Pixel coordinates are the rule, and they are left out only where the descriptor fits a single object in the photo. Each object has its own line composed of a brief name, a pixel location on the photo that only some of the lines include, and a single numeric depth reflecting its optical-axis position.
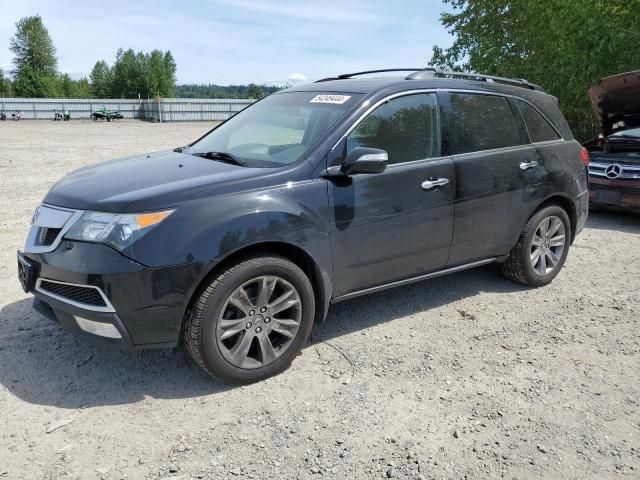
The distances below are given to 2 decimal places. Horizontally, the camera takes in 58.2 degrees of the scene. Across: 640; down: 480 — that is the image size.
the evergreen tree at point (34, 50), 93.00
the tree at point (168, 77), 108.06
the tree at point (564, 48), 13.57
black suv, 3.15
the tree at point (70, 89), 101.35
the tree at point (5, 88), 87.06
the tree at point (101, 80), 106.64
